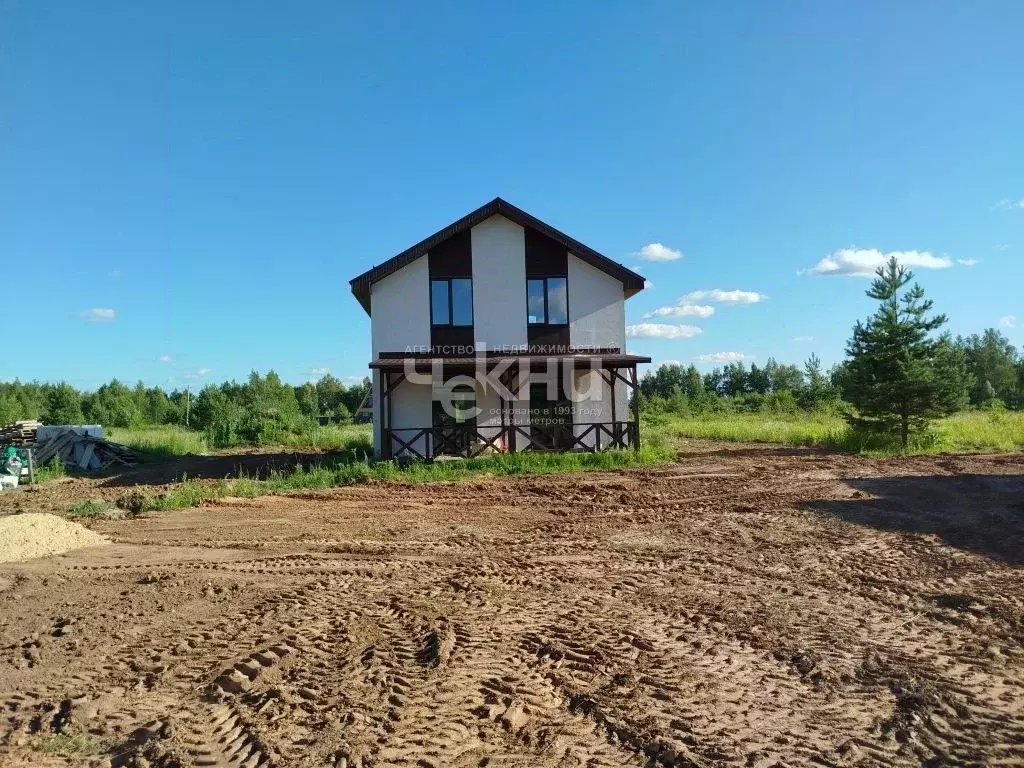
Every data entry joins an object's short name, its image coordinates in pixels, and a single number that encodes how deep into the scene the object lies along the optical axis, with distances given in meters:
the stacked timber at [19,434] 18.59
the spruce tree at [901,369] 17.80
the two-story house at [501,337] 17.36
